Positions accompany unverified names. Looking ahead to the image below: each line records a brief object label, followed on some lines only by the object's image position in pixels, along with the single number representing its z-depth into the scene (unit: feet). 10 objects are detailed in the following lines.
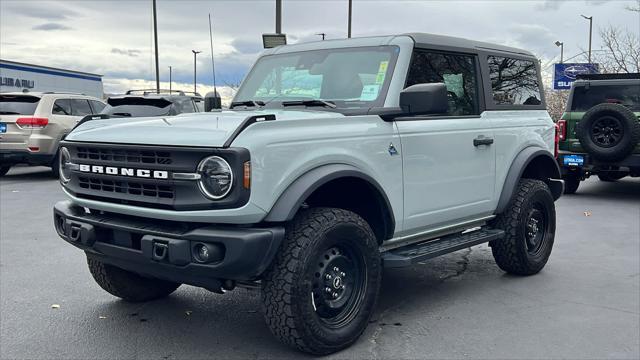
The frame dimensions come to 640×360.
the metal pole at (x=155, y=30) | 107.58
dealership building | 80.74
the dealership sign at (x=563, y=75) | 104.68
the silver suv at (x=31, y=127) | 42.45
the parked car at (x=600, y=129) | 32.01
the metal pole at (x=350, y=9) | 100.01
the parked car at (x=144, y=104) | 36.35
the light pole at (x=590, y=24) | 119.98
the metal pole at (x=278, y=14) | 53.16
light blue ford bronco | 11.44
